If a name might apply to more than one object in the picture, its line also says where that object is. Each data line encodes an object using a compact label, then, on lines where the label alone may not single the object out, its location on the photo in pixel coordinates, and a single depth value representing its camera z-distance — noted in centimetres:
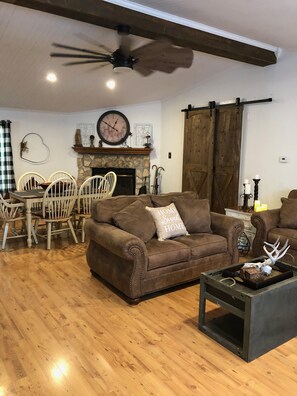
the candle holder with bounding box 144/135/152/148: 708
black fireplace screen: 728
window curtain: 646
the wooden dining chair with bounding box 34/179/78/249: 439
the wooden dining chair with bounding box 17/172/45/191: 535
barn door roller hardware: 498
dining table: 435
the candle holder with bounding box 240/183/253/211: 461
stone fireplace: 711
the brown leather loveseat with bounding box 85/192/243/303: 286
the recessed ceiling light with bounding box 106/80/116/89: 542
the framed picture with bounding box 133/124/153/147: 709
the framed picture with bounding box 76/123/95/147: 720
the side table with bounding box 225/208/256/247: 441
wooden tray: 224
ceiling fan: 329
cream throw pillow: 332
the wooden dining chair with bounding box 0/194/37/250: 436
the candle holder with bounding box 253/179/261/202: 471
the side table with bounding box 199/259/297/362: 214
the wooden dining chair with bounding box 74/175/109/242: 471
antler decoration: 247
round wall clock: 707
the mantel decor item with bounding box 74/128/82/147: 721
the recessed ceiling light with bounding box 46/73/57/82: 493
